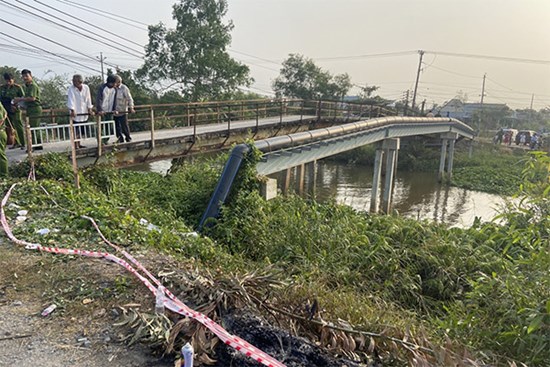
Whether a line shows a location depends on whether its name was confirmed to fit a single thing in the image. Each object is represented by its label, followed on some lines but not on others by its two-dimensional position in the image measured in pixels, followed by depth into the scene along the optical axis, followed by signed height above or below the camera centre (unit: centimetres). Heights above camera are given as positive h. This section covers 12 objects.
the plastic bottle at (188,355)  225 -144
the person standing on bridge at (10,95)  823 -2
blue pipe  732 -147
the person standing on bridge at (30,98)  811 -7
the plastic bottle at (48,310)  309 -168
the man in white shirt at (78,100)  804 -6
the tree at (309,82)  3834 +239
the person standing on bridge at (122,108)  861 -21
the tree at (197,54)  2427 +292
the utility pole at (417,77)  4120 +349
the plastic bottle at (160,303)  290 -148
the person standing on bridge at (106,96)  849 +5
